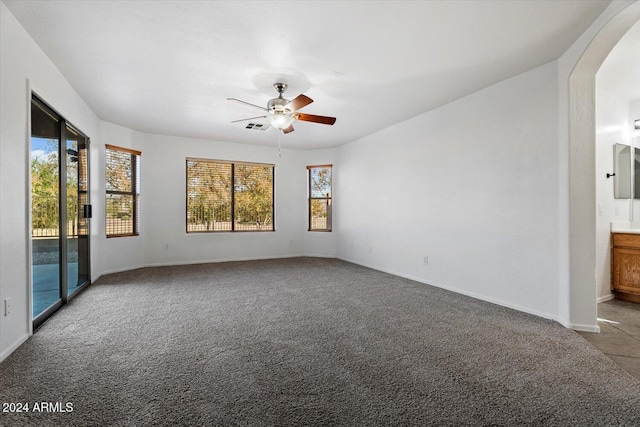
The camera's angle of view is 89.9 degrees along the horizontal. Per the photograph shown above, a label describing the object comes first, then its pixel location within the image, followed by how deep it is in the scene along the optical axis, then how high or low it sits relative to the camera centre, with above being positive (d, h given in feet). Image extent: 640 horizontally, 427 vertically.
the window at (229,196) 22.61 +1.24
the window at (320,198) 25.18 +1.16
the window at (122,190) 18.88 +1.39
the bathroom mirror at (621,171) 13.65 +1.73
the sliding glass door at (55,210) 10.34 +0.14
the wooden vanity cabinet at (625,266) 12.89 -2.25
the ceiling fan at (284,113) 12.15 +3.99
